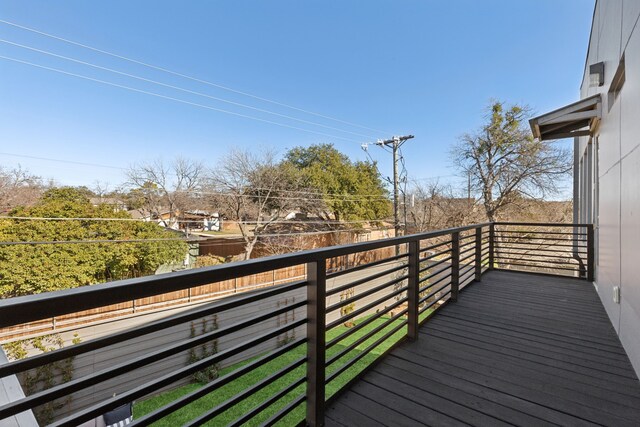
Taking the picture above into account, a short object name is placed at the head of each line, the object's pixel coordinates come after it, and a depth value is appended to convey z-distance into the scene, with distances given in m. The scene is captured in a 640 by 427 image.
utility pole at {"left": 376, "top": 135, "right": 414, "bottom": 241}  12.88
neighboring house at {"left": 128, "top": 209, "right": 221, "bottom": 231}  14.77
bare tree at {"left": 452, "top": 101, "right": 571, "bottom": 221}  12.64
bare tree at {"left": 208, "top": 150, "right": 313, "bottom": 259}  16.00
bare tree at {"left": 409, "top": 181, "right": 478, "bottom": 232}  14.85
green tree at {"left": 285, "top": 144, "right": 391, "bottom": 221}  19.00
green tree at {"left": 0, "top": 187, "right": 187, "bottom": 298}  8.62
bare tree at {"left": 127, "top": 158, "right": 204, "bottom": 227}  14.49
